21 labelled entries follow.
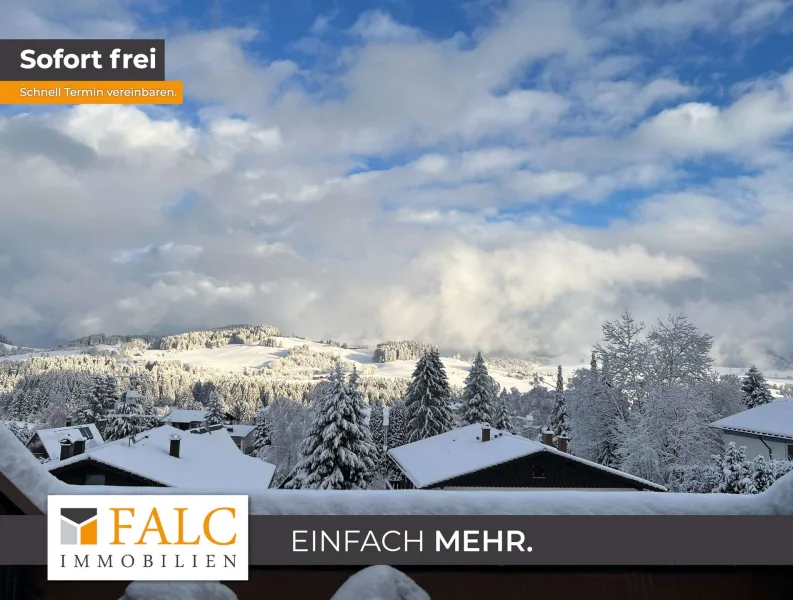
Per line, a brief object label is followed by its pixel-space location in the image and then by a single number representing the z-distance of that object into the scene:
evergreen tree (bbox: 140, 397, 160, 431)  48.87
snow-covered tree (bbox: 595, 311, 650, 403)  23.55
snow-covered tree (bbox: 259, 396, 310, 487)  52.84
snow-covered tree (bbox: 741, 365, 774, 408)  36.88
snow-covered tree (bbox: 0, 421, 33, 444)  42.18
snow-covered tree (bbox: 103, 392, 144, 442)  39.67
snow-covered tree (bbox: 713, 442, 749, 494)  15.62
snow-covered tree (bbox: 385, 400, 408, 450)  46.81
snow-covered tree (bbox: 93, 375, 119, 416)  52.03
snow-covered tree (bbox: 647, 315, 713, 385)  22.78
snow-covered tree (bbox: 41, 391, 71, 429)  71.00
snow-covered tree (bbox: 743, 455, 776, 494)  14.74
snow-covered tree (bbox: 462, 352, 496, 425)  41.16
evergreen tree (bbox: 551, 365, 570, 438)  43.33
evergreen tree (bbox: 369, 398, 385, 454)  51.24
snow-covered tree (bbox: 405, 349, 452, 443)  39.16
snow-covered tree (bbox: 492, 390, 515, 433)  42.07
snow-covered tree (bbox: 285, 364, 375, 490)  24.52
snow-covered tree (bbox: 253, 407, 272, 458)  62.56
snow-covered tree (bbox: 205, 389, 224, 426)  62.17
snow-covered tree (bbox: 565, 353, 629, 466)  24.48
